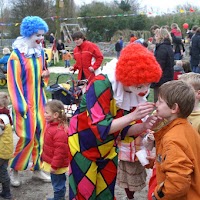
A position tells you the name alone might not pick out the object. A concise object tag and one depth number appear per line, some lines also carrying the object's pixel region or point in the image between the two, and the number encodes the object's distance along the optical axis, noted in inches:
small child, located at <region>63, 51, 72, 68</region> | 665.2
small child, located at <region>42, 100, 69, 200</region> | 132.6
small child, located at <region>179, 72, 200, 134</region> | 113.2
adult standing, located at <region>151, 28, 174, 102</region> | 264.5
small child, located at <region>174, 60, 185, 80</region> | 298.2
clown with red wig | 91.1
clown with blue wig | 157.2
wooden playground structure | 1043.1
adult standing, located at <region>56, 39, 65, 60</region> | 792.8
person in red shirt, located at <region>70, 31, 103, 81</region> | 303.7
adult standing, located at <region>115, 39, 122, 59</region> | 789.9
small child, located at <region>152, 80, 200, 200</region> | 78.0
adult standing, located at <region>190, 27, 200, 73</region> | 386.3
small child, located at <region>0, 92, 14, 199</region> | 146.7
